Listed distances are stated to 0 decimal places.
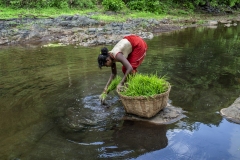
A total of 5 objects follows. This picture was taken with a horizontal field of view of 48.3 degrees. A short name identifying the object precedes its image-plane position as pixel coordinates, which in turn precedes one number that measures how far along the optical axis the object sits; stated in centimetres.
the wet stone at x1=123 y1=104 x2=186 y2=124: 402
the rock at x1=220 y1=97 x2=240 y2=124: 400
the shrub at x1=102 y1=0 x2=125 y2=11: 1783
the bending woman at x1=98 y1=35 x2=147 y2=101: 409
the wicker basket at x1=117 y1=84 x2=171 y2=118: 379
